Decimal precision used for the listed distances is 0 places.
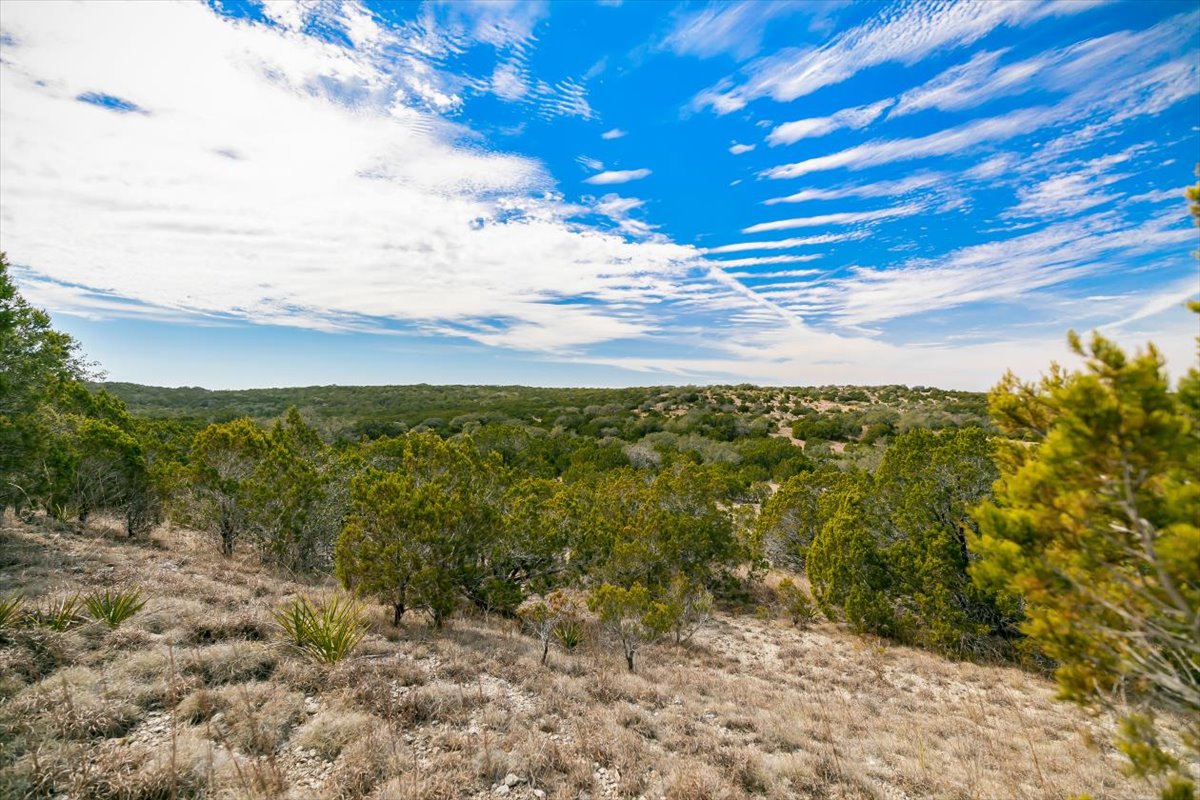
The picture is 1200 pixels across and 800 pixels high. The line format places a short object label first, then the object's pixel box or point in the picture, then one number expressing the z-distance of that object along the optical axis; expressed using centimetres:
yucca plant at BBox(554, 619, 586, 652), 943
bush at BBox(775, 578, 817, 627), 1355
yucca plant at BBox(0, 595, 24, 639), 518
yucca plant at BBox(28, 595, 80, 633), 556
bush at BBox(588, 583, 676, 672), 898
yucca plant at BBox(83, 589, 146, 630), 594
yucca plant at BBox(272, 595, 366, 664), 600
